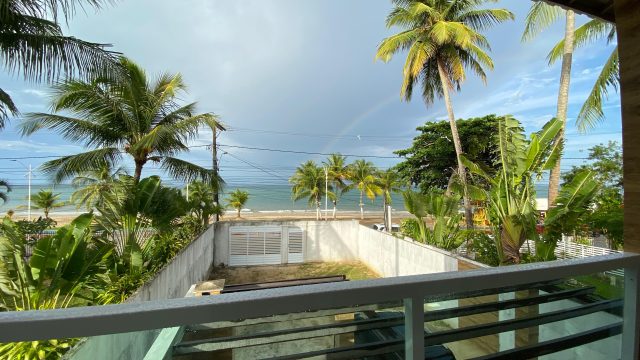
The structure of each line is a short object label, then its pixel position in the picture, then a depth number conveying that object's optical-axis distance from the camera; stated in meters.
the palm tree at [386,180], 21.06
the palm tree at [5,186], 11.00
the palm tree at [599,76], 6.89
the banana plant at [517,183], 5.30
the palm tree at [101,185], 5.92
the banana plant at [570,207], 4.85
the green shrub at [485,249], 6.21
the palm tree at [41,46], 3.74
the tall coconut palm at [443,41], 9.81
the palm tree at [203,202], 12.07
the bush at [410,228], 9.43
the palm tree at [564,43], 7.35
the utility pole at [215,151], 13.22
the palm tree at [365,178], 22.72
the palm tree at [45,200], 22.53
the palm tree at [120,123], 6.90
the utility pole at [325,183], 23.54
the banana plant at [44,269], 3.42
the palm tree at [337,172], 24.42
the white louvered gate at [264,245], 12.84
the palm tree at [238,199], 27.22
